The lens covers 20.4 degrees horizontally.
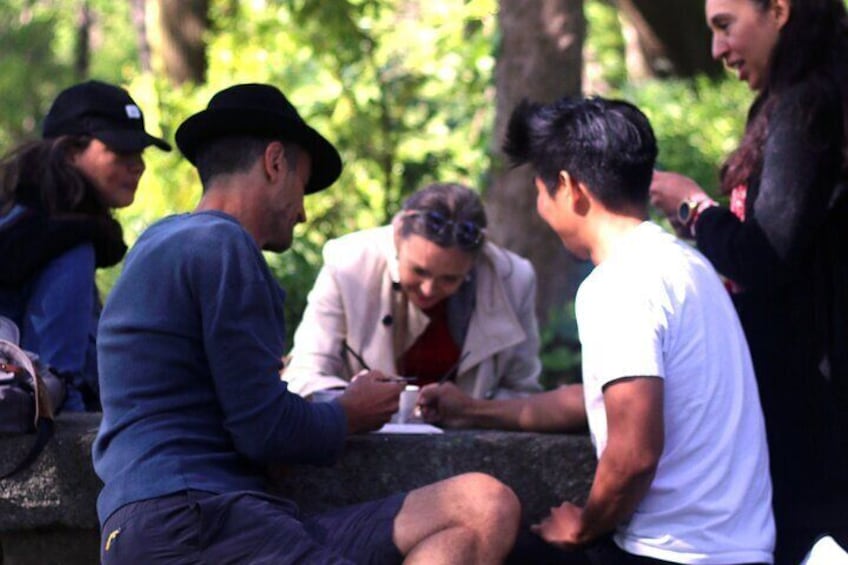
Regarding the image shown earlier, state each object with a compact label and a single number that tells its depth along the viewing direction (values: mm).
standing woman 5820
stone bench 6172
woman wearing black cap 6911
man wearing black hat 5055
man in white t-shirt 5024
